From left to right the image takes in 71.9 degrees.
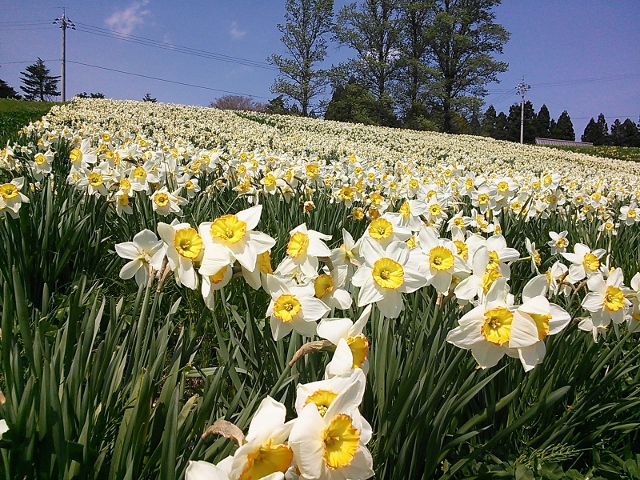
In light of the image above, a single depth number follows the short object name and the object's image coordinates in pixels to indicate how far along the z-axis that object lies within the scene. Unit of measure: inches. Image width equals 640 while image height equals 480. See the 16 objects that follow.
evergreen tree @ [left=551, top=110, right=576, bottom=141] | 2805.4
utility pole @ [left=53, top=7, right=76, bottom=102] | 1646.3
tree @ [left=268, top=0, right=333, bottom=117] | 1775.3
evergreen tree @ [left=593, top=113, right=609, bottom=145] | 2864.2
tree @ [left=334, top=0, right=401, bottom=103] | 1712.6
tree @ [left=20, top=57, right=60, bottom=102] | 2847.0
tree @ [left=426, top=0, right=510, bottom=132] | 1668.3
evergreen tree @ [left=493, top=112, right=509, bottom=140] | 2677.2
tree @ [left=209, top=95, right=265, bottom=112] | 2098.9
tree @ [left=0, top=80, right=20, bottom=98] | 2107.5
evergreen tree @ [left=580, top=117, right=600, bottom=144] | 2982.3
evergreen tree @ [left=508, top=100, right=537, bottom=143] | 2691.9
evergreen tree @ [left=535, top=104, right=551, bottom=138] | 2851.9
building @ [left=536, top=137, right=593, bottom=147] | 2208.9
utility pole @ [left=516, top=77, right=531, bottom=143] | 2281.4
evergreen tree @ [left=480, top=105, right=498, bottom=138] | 1856.1
